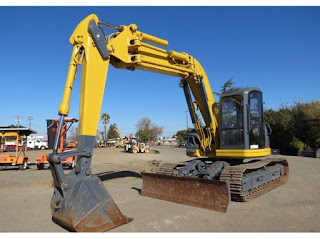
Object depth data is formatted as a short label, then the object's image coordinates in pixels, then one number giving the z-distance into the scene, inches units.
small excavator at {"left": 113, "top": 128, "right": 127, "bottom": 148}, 1762.4
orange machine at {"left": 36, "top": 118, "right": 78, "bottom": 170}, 591.5
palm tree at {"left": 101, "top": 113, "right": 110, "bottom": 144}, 2624.0
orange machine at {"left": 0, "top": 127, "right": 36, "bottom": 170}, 596.1
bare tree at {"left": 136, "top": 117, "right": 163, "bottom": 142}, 2911.2
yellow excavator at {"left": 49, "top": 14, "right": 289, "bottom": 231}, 185.9
